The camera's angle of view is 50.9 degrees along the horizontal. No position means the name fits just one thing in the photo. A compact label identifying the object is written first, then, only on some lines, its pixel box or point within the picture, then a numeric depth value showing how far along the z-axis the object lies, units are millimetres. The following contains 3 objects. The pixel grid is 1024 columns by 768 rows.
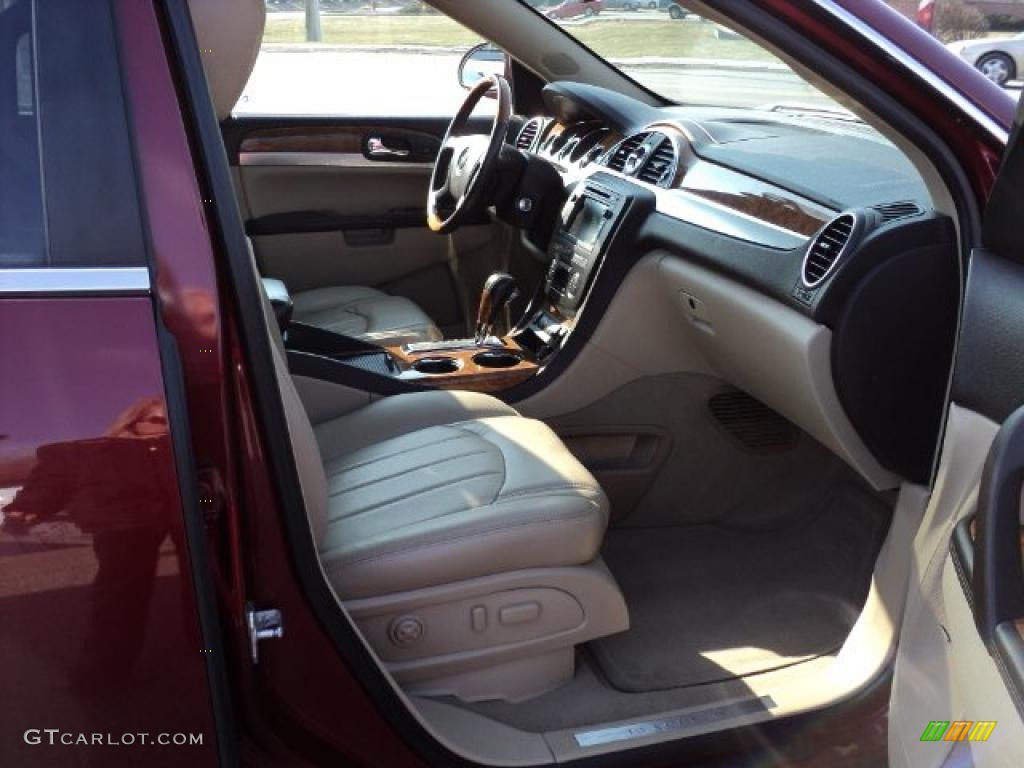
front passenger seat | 1695
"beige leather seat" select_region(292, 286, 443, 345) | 3145
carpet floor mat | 2100
